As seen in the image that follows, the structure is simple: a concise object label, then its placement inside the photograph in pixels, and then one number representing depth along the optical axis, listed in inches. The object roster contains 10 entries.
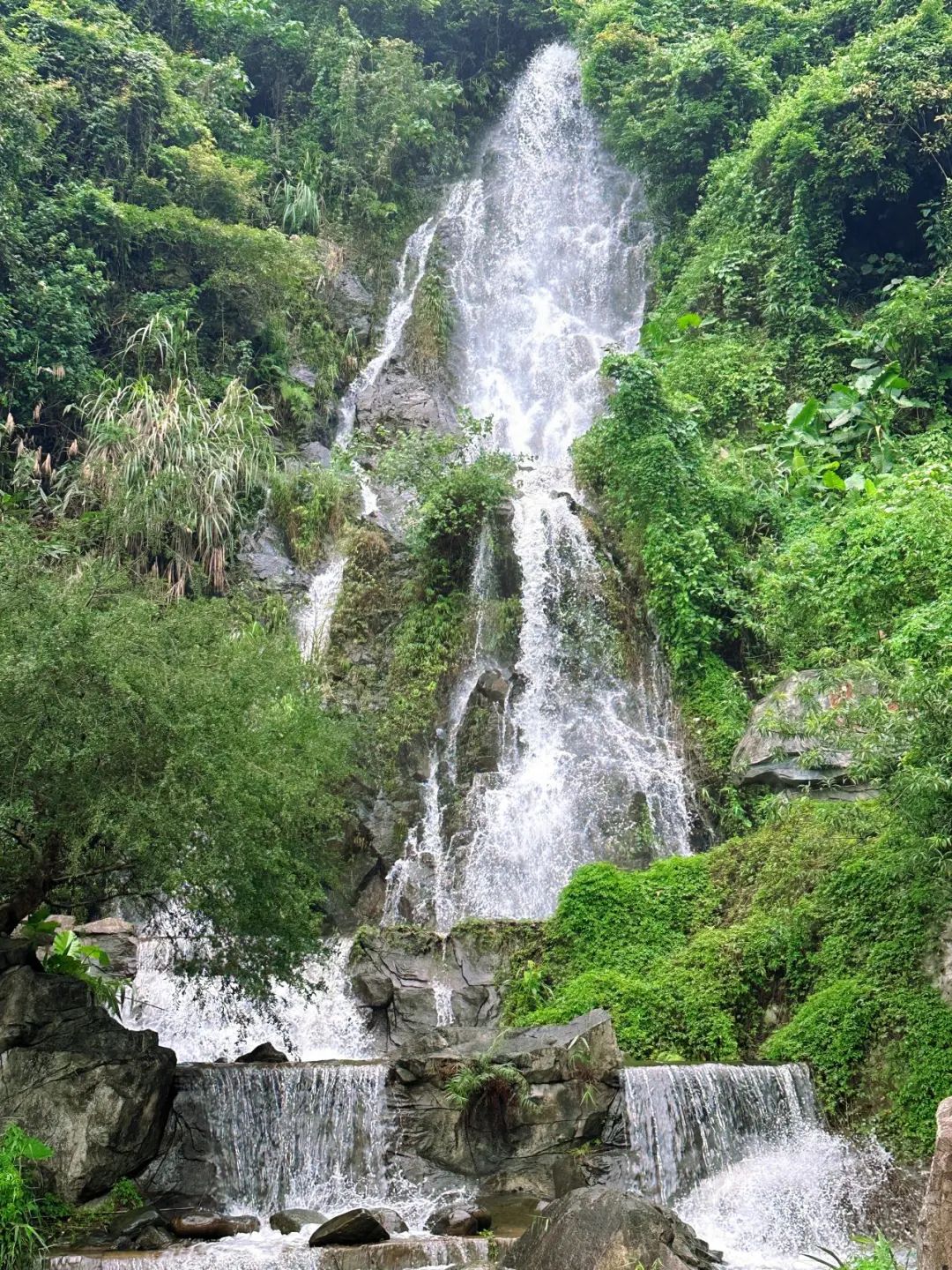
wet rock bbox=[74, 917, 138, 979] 541.0
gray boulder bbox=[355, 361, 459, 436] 936.3
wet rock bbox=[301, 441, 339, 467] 912.9
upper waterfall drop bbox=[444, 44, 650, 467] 977.5
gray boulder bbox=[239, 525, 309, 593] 773.3
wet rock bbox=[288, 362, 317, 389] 973.2
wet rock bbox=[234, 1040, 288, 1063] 463.2
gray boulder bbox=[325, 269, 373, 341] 1048.2
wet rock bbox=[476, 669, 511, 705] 695.1
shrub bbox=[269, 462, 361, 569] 801.6
